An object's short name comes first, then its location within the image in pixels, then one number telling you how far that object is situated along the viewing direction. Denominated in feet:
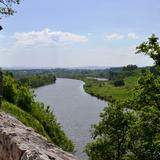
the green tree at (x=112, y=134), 75.81
